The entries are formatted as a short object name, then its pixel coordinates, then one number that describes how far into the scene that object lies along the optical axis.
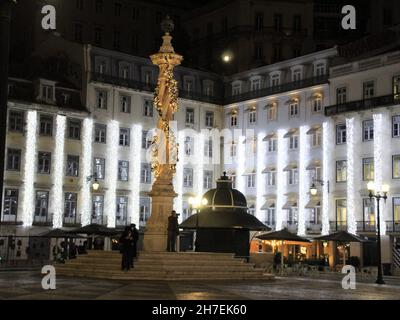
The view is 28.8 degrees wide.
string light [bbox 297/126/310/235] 60.53
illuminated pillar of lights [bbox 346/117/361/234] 56.28
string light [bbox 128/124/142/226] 63.00
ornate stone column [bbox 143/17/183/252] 31.78
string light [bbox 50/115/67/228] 58.44
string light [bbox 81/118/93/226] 60.03
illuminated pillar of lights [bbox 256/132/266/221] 64.56
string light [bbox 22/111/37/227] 56.50
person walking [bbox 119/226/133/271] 27.58
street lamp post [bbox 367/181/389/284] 34.65
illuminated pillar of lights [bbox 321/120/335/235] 58.50
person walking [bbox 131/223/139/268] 27.98
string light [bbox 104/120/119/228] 61.53
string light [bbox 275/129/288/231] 62.66
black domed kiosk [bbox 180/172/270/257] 38.16
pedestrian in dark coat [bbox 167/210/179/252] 30.41
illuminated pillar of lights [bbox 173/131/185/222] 65.69
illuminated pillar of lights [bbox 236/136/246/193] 66.44
